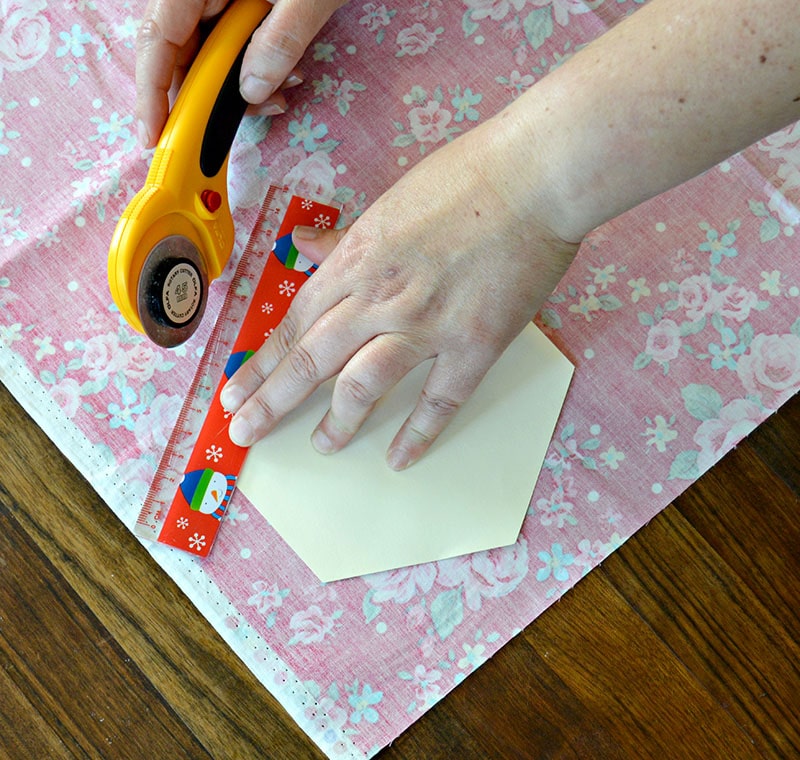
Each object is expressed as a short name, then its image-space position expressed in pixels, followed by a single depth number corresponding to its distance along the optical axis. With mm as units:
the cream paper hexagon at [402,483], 785
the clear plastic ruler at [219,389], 786
